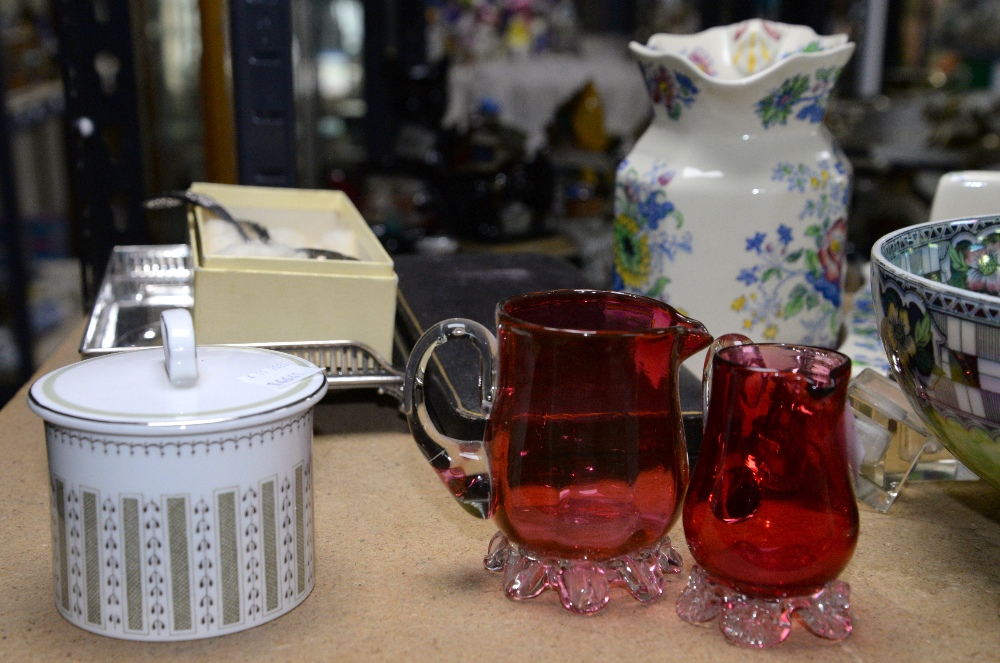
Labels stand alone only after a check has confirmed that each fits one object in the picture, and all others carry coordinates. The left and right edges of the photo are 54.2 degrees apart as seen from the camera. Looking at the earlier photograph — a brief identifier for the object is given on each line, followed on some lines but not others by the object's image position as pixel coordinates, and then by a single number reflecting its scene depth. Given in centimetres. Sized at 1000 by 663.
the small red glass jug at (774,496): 40
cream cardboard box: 61
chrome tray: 63
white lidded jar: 39
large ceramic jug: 69
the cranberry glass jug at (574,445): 40
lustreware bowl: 40
